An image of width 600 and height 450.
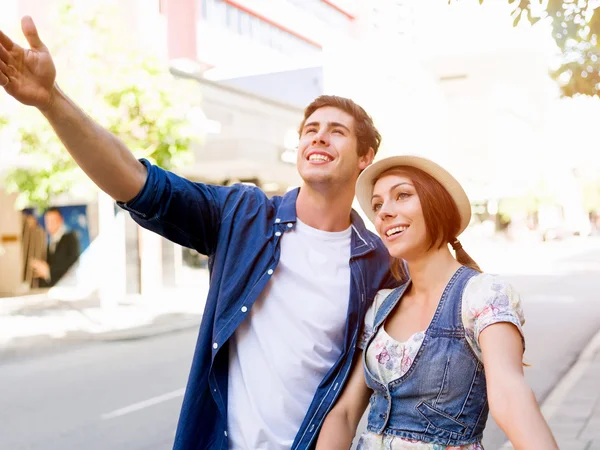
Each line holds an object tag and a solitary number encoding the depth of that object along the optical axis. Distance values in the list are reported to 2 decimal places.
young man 2.08
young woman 1.67
